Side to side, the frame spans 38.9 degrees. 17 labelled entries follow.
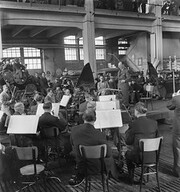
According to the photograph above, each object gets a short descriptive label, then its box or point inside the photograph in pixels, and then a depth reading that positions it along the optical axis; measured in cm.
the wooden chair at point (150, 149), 342
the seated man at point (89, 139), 338
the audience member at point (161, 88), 1402
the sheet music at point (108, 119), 404
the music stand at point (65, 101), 707
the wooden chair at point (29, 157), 335
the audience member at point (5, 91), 516
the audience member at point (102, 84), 1026
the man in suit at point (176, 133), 423
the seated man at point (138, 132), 372
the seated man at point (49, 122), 461
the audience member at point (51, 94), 854
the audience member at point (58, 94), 967
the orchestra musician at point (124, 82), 973
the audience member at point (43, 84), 1061
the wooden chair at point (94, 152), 321
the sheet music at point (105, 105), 528
